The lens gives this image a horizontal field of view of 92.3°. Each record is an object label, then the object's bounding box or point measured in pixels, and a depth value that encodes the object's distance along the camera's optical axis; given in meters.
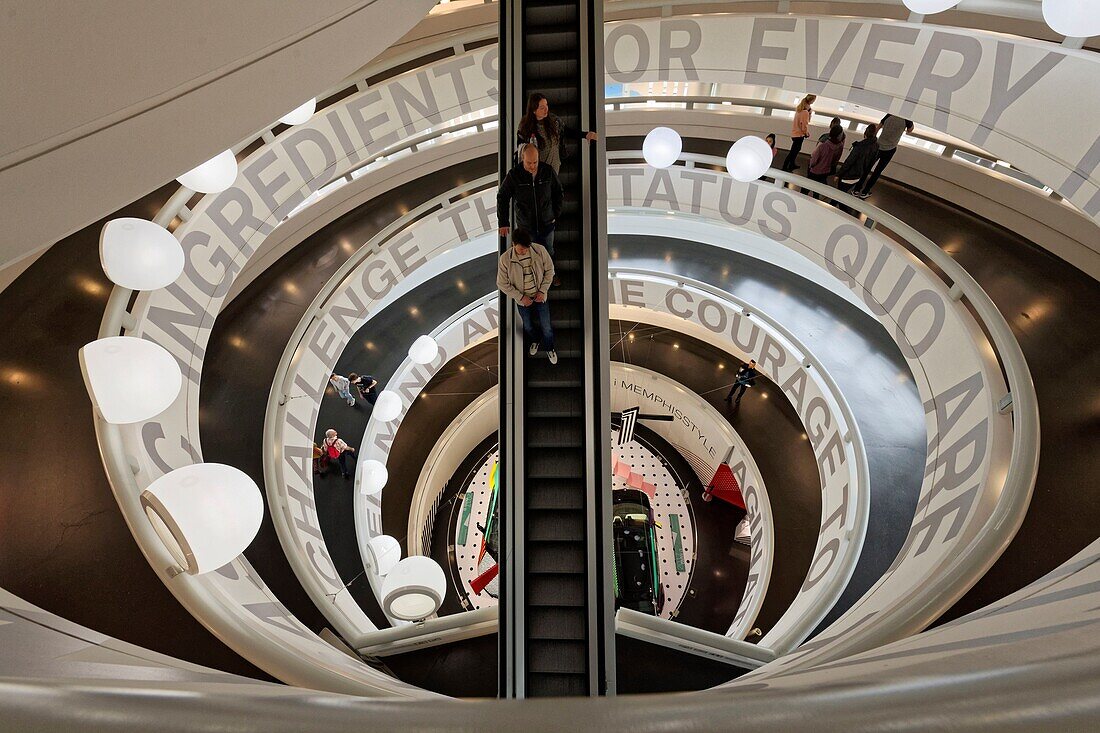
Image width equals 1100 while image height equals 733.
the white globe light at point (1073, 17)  4.65
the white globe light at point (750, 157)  7.55
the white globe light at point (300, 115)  6.64
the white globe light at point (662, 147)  8.26
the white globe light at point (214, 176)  5.36
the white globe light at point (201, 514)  3.17
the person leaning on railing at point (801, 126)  8.07
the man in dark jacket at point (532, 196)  3.94
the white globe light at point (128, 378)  3.43
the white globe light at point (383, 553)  7.96
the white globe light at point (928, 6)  5.36
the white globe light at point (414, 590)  4.87
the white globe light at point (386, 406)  9.27
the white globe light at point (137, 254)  4.07
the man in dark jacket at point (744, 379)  11.83
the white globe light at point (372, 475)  8.68
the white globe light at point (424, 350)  9.92
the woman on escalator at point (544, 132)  3.95
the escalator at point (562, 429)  3.59
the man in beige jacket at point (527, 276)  3.78
